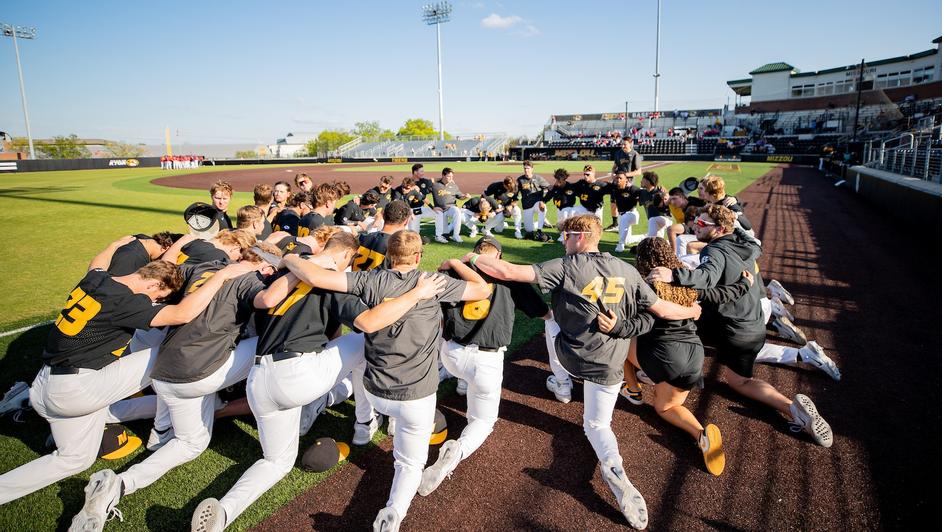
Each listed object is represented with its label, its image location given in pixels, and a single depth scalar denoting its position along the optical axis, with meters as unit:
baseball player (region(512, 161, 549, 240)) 12.52
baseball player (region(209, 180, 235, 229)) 7.18
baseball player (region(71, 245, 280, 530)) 3.55
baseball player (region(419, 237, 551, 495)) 3.80
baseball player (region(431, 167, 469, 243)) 12.28
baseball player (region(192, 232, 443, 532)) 3.20
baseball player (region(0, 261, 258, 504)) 3.40
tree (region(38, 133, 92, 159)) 67.12
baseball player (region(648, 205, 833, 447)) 4.06
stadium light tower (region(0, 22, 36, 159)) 55.41
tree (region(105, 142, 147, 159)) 73.94
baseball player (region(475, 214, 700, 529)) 3.63
